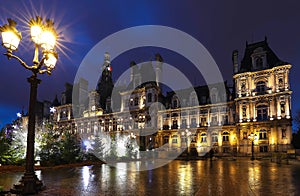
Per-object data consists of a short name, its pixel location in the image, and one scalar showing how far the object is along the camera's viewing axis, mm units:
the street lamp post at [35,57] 7316
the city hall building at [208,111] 36281
